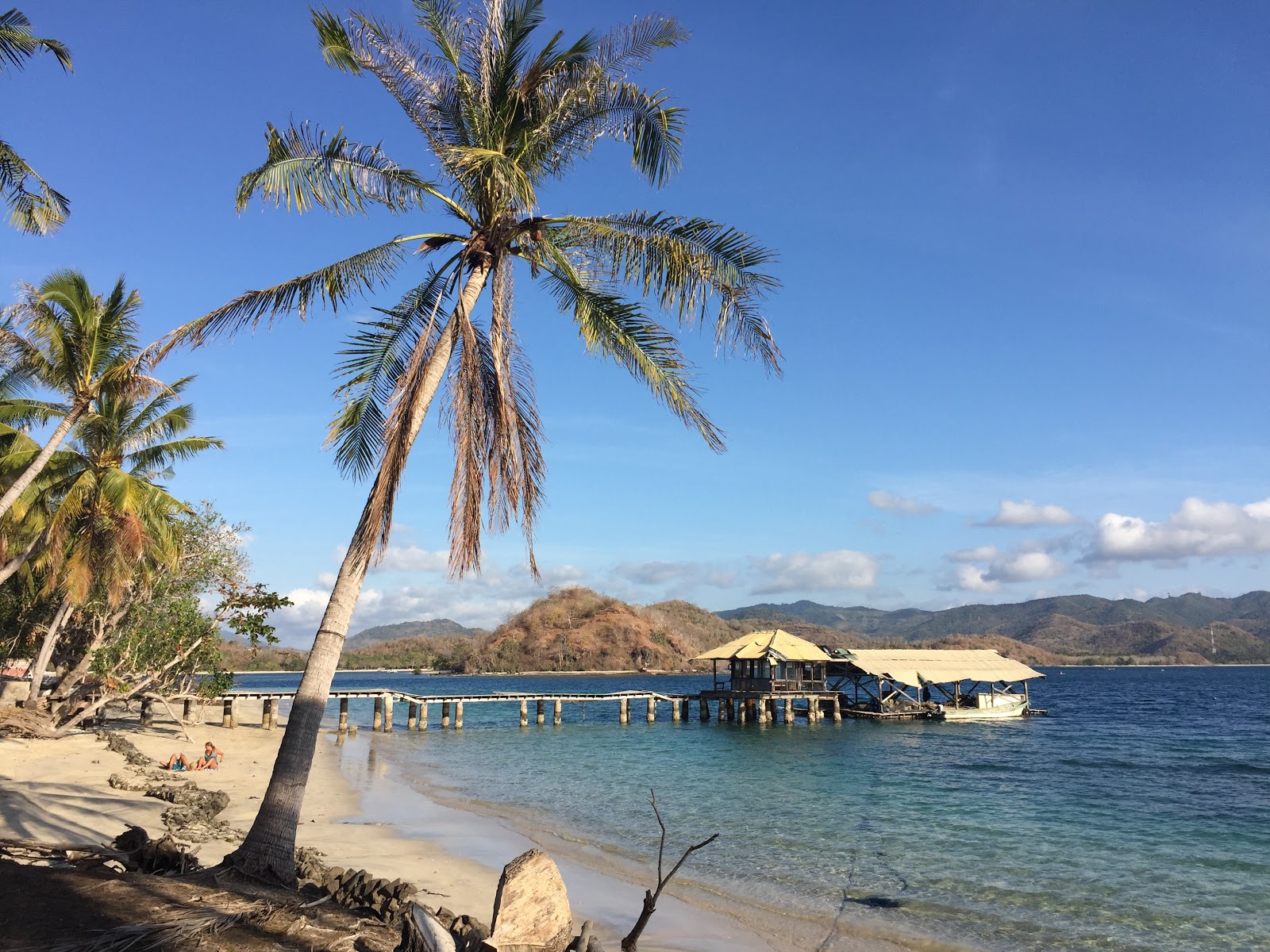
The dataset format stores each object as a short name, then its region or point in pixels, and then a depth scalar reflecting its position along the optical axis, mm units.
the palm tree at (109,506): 17141
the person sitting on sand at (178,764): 17875
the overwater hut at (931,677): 39906
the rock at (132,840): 7113
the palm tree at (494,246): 7781
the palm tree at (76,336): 15086
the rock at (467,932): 6176
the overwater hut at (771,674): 38781
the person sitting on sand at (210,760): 18688
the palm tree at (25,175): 10555
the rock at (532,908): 5305
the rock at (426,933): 4617
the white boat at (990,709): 41938
